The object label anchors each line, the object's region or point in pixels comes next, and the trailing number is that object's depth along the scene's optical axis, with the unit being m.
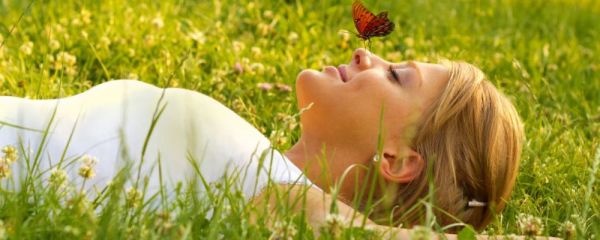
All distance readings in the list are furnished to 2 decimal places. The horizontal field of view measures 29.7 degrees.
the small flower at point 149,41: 4.92
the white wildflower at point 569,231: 2.69
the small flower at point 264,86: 4.52
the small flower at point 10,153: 2.74
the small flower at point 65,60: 4.51
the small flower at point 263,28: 5.51
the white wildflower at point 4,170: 2.59
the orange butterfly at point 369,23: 3.52
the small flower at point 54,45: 4.67
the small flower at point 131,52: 4.79
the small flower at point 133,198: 2.51
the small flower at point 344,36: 5.52
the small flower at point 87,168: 2.58
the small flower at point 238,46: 5.05
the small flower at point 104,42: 4.79
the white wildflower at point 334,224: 2.36
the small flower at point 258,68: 4.77
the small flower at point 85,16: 5.04
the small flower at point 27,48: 4.57
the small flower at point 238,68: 4.72
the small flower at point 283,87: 4.52
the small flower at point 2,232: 2.11
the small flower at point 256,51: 5.06
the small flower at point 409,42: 5.74
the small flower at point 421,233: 2.12
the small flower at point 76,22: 5.00
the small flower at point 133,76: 4.36
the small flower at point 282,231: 2.38
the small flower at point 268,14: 5.72
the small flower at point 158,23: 5.12
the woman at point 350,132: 3.12
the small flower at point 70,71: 4.47
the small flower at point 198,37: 5.02
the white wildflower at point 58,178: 2.51
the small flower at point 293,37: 5.40
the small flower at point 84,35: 4.68
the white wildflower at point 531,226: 2.61
